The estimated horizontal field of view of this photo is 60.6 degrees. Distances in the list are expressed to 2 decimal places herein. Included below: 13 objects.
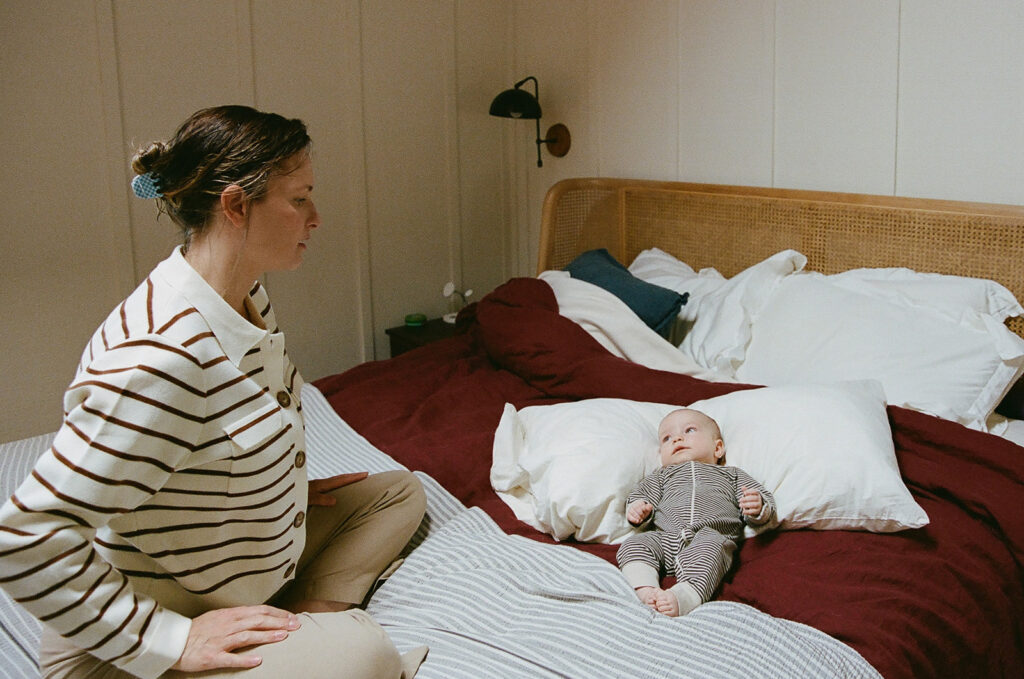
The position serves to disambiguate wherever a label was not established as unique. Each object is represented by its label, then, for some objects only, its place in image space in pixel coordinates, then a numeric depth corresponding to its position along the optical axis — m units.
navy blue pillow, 2.45
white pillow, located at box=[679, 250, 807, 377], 2.26
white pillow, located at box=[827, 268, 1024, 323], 1.98
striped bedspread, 1.18
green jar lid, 3.26
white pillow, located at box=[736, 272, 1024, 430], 1.89
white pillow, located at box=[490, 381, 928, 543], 1.52
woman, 0.99
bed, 1.28
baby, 1.38
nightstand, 3.10
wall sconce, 3.01
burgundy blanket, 1.33
